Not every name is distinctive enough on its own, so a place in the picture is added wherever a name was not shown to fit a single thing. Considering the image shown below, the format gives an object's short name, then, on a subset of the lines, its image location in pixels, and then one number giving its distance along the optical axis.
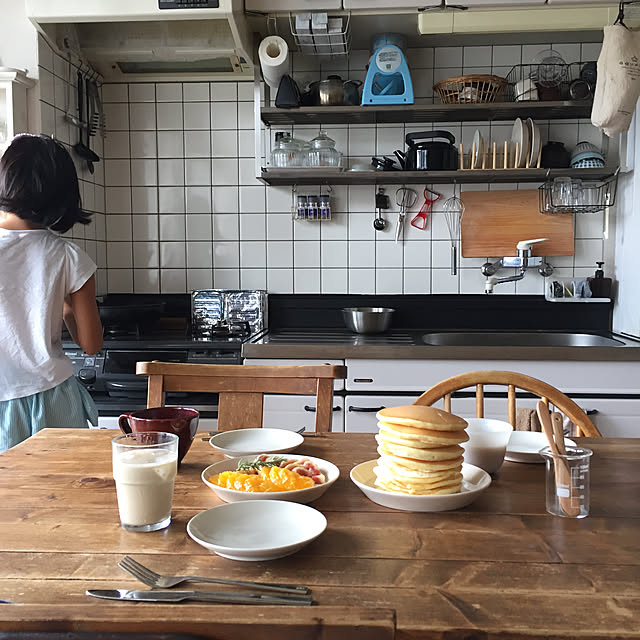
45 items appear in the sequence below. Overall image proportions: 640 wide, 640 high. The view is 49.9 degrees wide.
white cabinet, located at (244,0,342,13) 2.67
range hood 2.59
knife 0.69
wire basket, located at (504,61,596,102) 2.82
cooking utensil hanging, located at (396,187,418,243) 3.14
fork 0.72
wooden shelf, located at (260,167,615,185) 2.85
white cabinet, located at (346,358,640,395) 2.51
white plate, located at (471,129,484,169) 2.92
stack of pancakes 0.94
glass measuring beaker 0.96
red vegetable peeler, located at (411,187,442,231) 3.13
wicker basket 2.81
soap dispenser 3.04
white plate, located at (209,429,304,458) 1.24
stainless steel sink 2.99
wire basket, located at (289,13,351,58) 2.72
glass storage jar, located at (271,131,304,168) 2.94
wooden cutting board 3.08
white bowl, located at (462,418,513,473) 1.12
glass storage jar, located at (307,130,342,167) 2.94
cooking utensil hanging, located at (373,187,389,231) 3.14
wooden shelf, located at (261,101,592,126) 2.80
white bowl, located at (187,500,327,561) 0.79
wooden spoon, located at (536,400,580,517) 0.96
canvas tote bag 1.99
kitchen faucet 3.01
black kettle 2.89
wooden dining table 0.51
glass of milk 0.90
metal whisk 3.13
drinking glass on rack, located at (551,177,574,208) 2.95
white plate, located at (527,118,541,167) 2.89
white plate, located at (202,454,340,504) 0.96
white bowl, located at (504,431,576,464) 1.23
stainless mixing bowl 2.91
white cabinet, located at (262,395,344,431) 2.59
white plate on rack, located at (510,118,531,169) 2.91
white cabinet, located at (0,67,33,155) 2.55
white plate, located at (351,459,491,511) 0.95
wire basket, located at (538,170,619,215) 2.95
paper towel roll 2.75
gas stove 2.62
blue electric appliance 2.82
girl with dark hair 1.74
